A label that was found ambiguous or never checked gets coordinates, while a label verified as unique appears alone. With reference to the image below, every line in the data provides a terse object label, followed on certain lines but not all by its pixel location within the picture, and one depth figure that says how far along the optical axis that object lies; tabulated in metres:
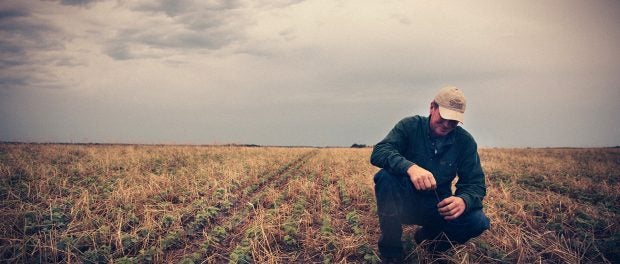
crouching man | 3.34
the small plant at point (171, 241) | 4.24
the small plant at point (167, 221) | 4.99
